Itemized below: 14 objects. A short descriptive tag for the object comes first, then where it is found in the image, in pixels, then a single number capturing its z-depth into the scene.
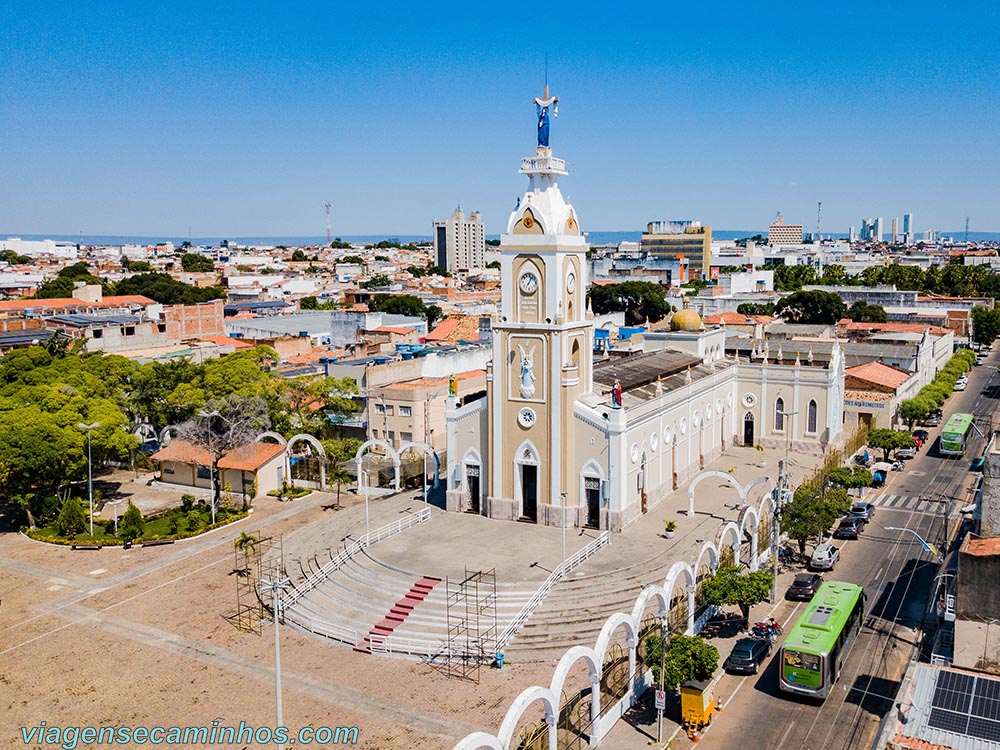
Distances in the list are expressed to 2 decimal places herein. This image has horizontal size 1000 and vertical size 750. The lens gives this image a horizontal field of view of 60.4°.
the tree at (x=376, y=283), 172.51
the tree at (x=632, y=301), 132.62
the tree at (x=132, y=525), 43.00
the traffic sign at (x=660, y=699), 24.72
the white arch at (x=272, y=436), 52.81
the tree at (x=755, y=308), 130.38
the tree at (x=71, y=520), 43.84
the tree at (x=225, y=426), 49.00
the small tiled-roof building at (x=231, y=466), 50.31
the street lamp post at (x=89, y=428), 44.46
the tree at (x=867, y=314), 111.31
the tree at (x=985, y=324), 114.50
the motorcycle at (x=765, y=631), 30.31
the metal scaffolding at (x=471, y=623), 29.69
